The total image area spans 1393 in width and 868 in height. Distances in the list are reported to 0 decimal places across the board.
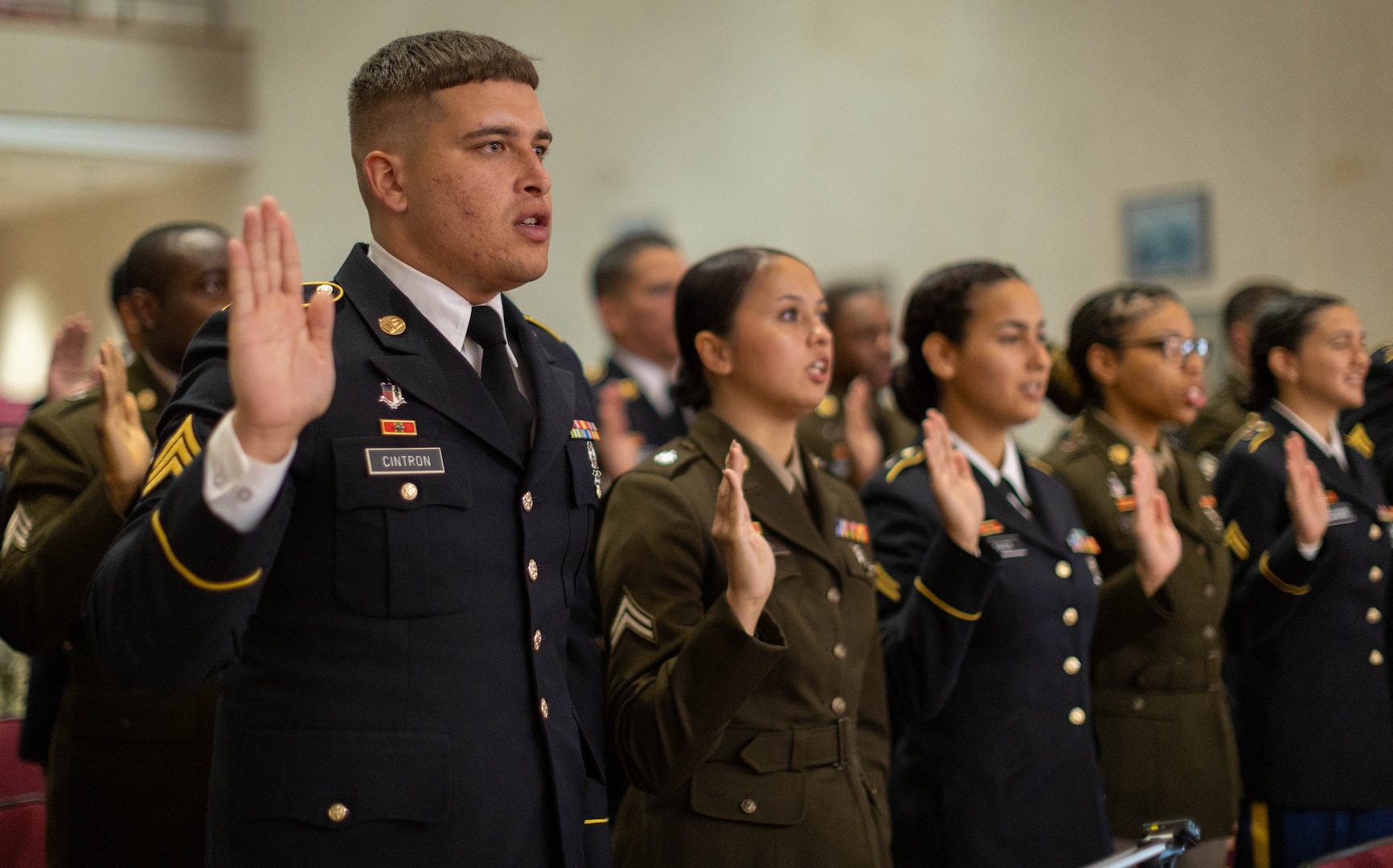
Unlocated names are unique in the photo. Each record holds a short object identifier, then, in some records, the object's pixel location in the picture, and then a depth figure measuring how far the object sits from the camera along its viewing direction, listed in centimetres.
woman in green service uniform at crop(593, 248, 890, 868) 175
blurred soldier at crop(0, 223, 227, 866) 210
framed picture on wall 547
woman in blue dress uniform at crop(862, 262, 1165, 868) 223
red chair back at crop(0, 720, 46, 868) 213
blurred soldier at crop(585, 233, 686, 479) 400
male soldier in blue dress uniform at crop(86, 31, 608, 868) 120
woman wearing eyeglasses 263
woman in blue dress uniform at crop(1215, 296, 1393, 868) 287
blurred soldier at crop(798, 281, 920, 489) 412
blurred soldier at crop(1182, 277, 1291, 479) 442
